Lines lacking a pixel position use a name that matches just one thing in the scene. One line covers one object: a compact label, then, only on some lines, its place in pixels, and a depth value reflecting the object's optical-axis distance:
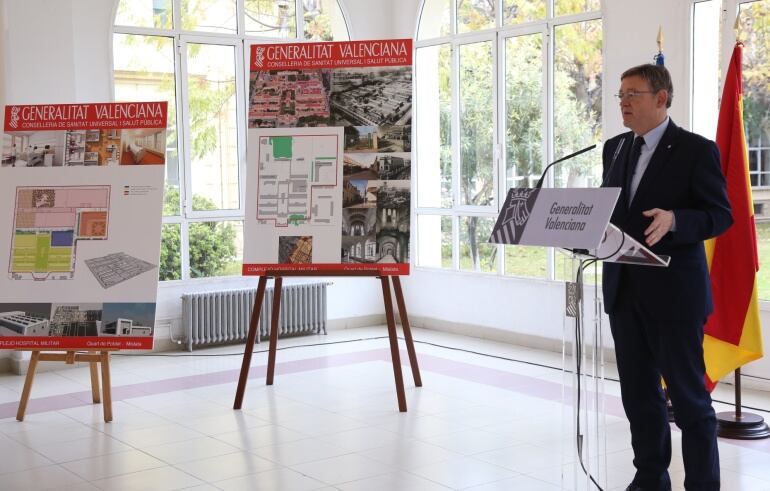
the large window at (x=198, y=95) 7.99
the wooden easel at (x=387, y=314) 5.68
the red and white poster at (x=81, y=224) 5.66
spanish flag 5.14
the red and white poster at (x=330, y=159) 5.82
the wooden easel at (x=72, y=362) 5.55
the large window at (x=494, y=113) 7.50
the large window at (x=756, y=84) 6.19
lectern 3.04
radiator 8.00
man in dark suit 3.46
